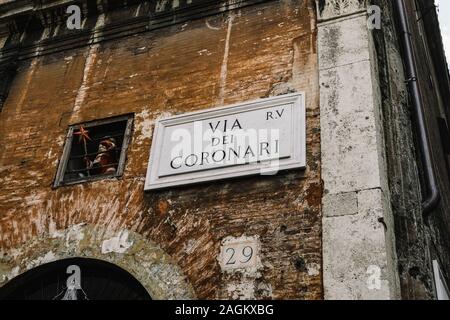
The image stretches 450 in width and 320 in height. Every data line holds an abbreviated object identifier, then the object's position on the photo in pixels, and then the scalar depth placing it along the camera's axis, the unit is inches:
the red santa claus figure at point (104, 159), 280.4
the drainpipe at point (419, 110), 251.3
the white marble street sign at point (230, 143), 244.5
